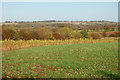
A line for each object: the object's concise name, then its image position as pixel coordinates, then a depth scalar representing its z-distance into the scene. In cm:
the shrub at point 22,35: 2870
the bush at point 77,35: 3722
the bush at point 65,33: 3470
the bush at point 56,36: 3327
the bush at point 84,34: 3840
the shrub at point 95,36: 4312
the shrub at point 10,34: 2718
